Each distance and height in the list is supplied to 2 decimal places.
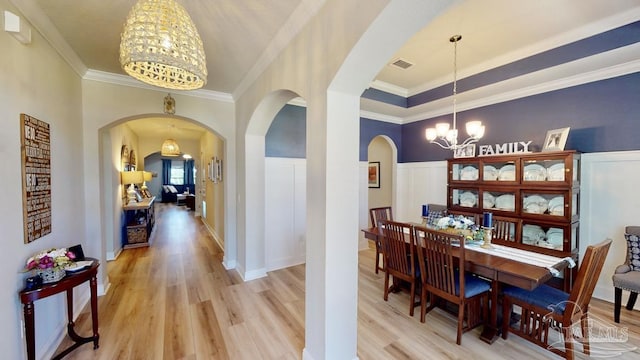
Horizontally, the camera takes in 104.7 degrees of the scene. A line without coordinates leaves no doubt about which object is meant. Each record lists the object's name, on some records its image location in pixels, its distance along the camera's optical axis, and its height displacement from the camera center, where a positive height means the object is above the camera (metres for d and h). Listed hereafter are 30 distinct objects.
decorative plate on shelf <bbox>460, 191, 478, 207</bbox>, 3.65 -0.36
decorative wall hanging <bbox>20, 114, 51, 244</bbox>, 1.78 -0.01
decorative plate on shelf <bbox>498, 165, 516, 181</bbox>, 3.21 +0.02
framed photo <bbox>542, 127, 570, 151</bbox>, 2.92 +0.42
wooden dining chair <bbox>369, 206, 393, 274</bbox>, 3.52 -0.61
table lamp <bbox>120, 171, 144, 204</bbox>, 5.16 -0.03
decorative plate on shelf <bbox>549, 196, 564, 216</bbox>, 2.84 -0.37
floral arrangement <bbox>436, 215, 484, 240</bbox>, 2.72 -0.58
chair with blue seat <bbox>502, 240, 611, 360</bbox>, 1.79 -1.06
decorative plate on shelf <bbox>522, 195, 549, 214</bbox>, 2.99 -0.37
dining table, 1.90 -0.77
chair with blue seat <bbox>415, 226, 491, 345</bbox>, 2.17 -1.01
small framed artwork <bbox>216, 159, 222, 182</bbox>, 4.99 +0.12
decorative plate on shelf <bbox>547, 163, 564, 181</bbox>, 2.83 +0.03
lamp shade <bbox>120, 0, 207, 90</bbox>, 1.28 +0.74
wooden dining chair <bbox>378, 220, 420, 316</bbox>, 2.63 -0.90
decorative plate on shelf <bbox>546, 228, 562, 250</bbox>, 2.88 -0.74
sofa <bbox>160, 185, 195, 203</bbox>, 12.95 -0.96
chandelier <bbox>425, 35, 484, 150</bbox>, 2.72 +0.54
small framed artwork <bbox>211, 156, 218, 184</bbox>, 5.36 +0.14
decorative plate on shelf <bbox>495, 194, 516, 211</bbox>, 3.23 -0.37
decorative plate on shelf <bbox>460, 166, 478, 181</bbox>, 3.61 +0.03
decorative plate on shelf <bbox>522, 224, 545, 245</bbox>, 3.05 -0.75
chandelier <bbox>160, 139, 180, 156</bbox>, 6.99 +0.79
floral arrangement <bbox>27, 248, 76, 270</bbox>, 1.75 -0.61
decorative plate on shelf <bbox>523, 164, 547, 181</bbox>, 2.99 +0.03
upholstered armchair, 2.36 -0.98
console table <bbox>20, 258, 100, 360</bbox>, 1.64 -0.91
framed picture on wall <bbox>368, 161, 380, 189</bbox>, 5.96 +0.02
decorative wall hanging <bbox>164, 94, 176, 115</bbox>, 3.36 +0.97
